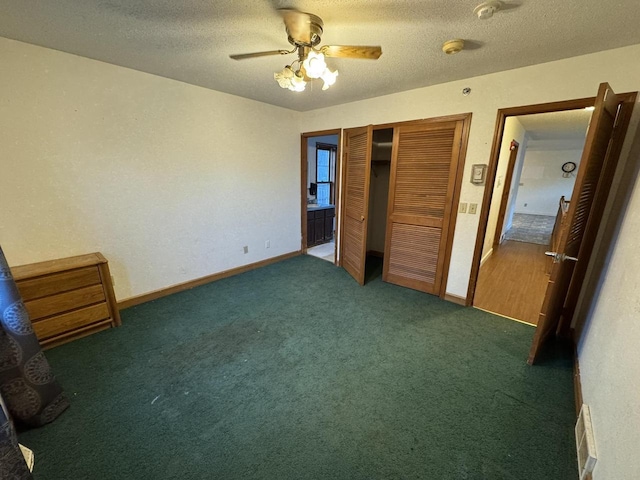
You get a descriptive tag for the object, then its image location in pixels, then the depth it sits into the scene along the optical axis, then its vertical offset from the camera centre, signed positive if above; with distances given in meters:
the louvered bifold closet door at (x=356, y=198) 3.17 -0.24
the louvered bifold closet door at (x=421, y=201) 2.81 -0.24
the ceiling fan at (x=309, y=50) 1.48 +0.75
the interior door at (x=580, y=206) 1.58 -0.15
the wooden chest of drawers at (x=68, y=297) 1.99 -0.98
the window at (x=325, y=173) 5.64 +0.11
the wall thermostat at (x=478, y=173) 2.59 +0.08
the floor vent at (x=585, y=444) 1.21 -1.26
